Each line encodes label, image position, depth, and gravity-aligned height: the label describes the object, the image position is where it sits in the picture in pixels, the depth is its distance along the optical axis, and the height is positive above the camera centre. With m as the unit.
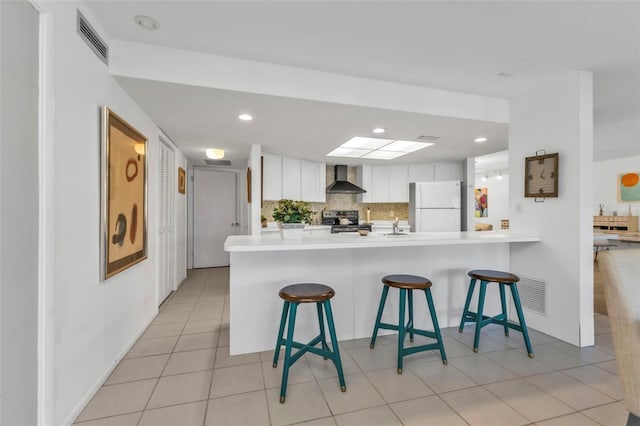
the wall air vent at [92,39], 1.66 +1.08
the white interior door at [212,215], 5.86 -0.04
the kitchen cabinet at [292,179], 4.88 +0.62
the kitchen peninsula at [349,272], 2.32 -0.53
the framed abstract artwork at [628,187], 6.11 +0.58
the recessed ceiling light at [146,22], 1.81 +1.23
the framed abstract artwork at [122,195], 1.90 +0.14
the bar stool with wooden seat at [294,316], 1.81 -0.69
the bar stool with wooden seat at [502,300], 2.33 -0.75
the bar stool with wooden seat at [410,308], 2.08 -0.73
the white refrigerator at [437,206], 5.27 +0.14
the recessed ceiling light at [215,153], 4.47 +0.95
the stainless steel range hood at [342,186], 5.58 +0.55
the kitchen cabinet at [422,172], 5.72 +0.83
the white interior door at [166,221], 3.46 -0.11
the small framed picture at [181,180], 4.48 +0.54
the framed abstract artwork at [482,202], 9.27 +0.37
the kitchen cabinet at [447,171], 5.65 +0.84
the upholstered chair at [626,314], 1.09 -0.39
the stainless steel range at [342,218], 5.75 -0.11
